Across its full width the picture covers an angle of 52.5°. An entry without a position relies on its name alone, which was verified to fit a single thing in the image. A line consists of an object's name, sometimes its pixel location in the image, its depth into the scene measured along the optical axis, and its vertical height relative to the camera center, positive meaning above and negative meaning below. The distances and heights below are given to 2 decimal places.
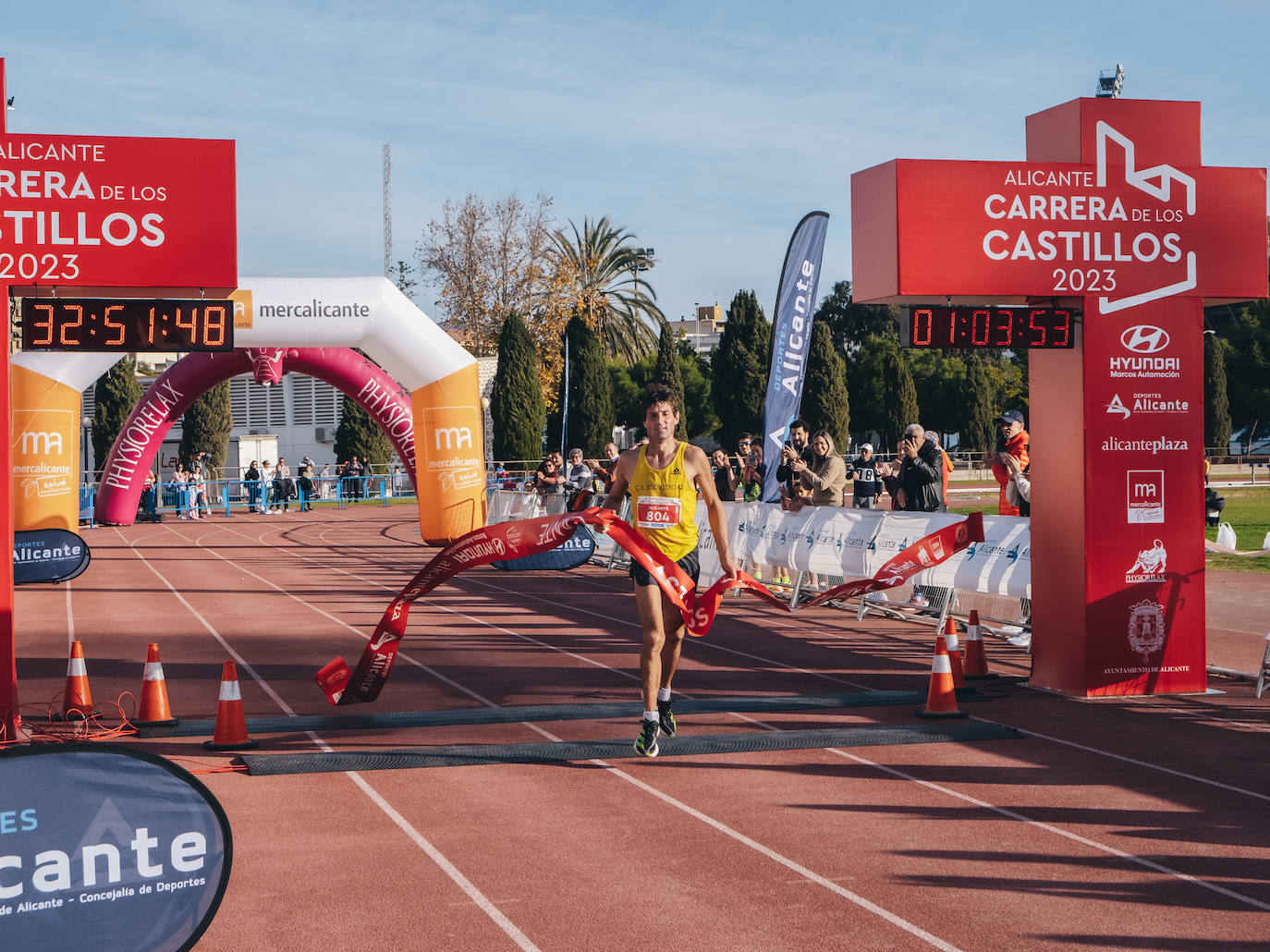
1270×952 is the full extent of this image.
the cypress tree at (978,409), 63.38 +3.37
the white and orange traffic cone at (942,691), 8.52 -1.41
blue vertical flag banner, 17.34 +2.01
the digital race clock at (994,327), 9.10 +1.07
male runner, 7.57 -0.20
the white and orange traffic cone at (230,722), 7.65 -1.39
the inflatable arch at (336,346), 21.08 +1.79
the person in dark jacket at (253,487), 38.88 +0.06
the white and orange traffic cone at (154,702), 8.26 -1.36
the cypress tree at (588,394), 52.16 +3.66
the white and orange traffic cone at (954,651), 9.02 -1.23
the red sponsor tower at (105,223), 7.75 +1.65
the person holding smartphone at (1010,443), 11.97 +0.32
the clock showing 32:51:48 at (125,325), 8.00 +1.06
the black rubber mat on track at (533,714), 8.31 -1.55
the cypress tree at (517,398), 50.12 +3.38
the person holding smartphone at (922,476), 13.60 +0.02
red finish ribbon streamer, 7.93 -0.62
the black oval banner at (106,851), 3.68 -1.07
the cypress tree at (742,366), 51.25 +4.60
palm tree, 61.41 +9.07
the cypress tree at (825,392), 53.12 +3.64
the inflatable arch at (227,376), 25.61 +1.95
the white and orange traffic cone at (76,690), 8.73 -1.34
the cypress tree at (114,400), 48.34 +3.43
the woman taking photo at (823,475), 14.47 +0.06
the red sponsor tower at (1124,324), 9.35 +1.11
